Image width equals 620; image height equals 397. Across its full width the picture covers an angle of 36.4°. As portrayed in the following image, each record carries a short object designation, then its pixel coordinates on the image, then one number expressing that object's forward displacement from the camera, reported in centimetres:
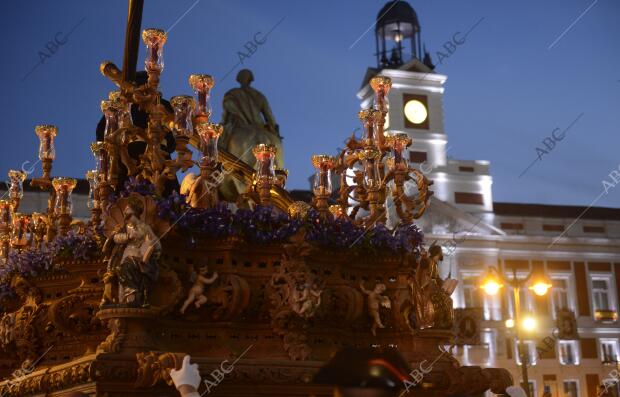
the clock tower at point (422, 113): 5312
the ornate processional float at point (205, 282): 912
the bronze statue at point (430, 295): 1074
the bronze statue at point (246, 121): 1628
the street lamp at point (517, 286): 2252
